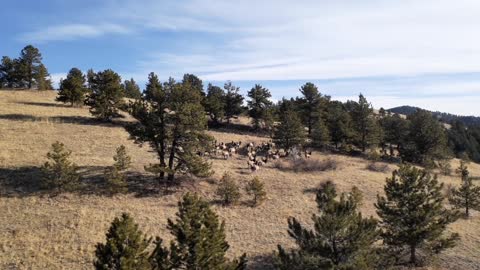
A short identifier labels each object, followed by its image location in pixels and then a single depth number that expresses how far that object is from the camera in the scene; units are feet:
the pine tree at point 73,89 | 224.94
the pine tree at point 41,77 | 270.05
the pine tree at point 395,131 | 246.06
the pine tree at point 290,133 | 193.77
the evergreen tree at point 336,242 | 67.15
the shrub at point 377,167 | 188.65
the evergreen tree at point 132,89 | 326.36
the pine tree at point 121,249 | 57.11
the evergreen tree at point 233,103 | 253.24
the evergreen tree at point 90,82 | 208.10
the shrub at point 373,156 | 205.51
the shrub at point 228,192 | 122.21
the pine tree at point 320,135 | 216.54
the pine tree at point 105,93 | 203.10
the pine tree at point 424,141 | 227.81
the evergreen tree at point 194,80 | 293.25
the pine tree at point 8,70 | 267.39
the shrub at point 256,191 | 124.36
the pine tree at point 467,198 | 134.51
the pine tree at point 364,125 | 233.14
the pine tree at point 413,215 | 88.58
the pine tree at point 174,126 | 126.11
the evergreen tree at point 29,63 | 259.39
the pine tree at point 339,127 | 229.86
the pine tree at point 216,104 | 237.45
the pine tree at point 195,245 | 62.44
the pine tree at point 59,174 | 112.06
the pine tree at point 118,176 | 115.65
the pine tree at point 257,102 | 249.55
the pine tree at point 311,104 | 254.06
